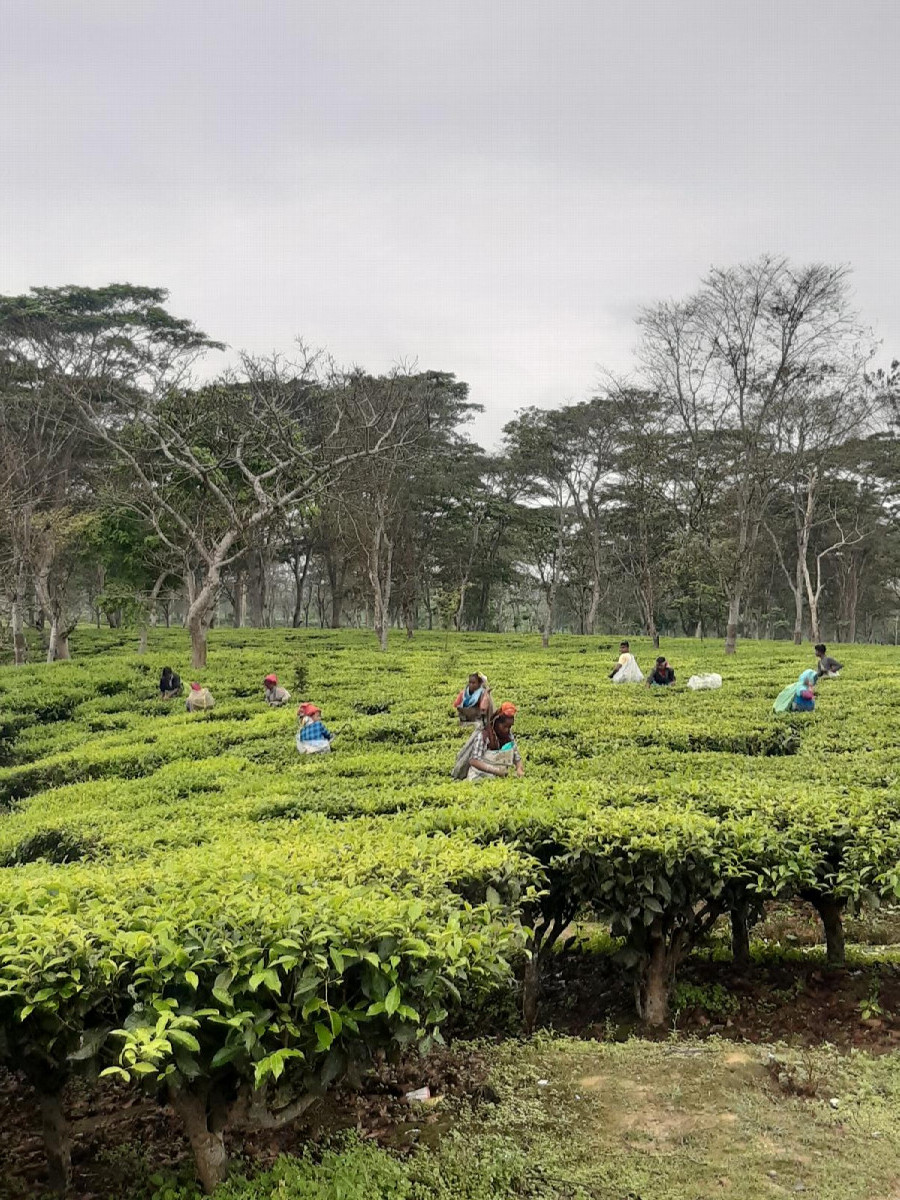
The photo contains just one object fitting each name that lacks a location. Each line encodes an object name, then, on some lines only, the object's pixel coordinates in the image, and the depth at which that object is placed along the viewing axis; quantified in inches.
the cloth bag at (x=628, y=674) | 711.7
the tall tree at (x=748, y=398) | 1058.1
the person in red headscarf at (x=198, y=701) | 621.3
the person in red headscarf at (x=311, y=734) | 442.0
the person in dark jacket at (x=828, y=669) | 689.0
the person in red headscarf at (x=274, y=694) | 625.3
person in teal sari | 505.7
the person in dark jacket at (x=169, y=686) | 693.3
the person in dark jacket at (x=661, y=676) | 676.1
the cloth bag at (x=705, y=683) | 647.1
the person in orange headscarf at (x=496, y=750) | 329.4
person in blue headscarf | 420.6
